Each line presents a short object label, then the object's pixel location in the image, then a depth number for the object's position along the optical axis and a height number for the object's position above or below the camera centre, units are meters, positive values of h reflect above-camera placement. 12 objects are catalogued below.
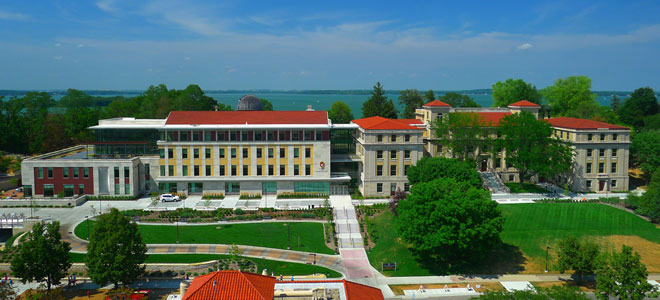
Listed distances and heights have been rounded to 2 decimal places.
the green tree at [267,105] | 134.09 +1.13
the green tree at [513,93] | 112.00 +3.99
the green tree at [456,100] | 140.62 +2.97
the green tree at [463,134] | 69.69 -3.18
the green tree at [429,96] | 136.00 +3.75
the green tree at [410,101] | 124.69 +2.36
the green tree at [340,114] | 121.50 -1.00
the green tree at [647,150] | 69.97 -5.43
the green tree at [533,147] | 65.56 -4.70
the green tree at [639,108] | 105.19 +0.73
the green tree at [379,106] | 109.69 +0.84
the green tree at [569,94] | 104.62 +3.47
